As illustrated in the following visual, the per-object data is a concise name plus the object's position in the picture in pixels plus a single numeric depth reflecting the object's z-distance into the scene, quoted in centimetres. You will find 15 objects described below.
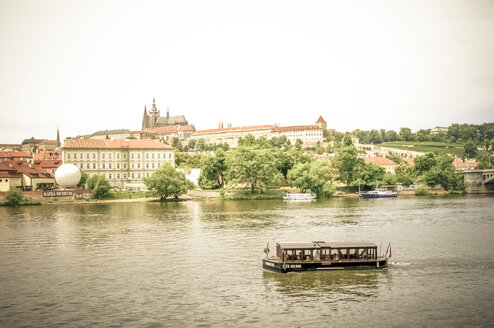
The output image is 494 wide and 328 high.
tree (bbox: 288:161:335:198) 12169
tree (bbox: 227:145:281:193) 11950
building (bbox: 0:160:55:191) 11350
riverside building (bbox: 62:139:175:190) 13262
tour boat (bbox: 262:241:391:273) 4031
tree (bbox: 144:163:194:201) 11081
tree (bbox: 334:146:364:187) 13525
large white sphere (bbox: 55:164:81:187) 11206
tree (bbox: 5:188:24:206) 10319
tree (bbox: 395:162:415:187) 14250
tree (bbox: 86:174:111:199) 11319
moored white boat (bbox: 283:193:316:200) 11353
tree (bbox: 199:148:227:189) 13100
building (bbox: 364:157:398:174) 19175
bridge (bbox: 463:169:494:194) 13250
